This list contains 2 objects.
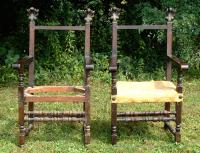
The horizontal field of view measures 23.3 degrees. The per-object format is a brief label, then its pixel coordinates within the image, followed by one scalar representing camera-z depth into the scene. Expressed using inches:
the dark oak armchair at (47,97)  186.7
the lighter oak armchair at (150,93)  185.3
